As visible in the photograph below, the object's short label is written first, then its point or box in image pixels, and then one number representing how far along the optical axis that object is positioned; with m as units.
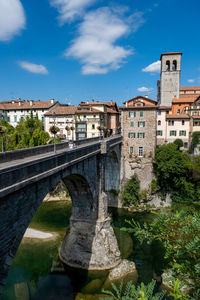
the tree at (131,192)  37.12
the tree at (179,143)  43.44
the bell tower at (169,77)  59.18
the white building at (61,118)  53.66
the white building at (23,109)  59.52
